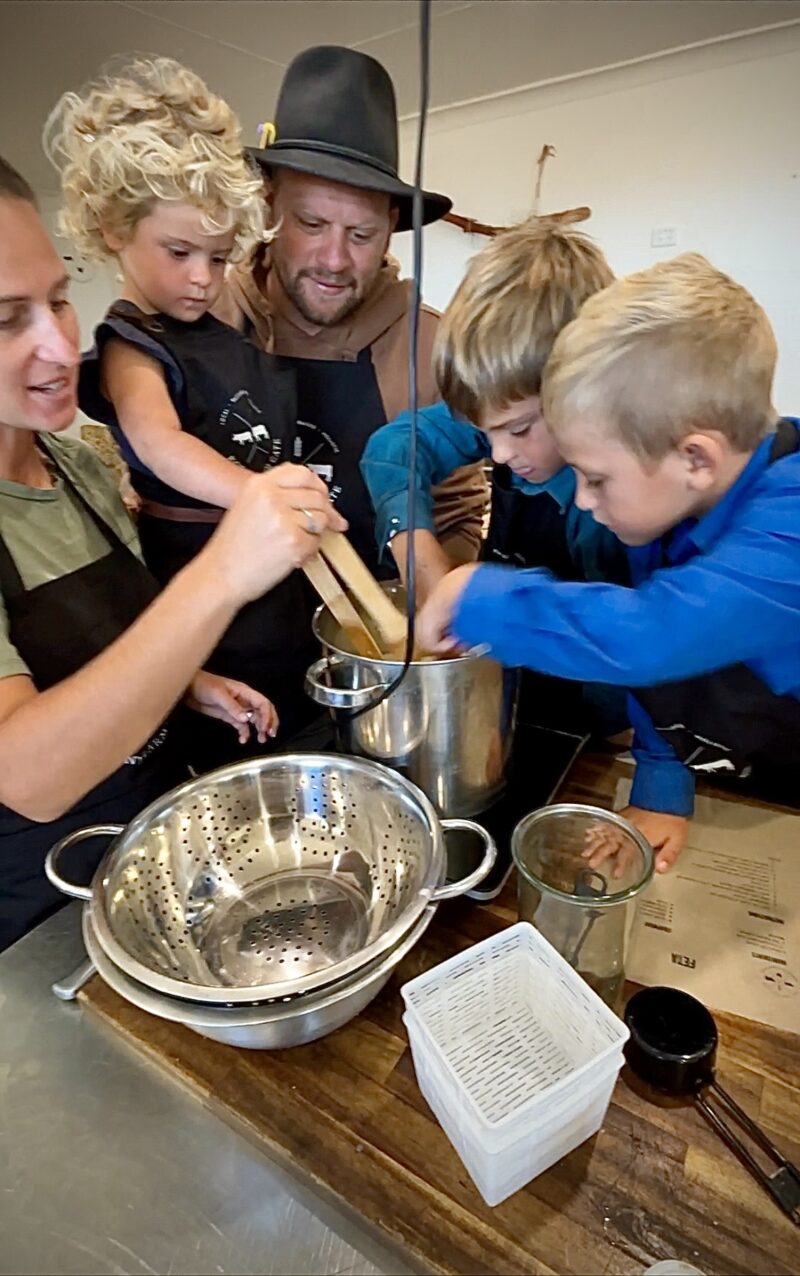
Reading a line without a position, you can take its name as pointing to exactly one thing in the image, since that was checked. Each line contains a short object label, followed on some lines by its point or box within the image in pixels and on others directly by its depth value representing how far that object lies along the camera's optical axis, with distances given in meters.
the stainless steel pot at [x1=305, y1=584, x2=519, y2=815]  0.63
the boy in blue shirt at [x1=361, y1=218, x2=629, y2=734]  0.71
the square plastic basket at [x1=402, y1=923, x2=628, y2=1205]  0.41
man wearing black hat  1.00
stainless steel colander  0.53
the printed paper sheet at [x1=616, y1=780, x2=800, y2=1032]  0.55
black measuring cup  0.44
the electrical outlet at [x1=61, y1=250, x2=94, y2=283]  3.80
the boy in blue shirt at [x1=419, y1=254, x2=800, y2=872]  0.57
